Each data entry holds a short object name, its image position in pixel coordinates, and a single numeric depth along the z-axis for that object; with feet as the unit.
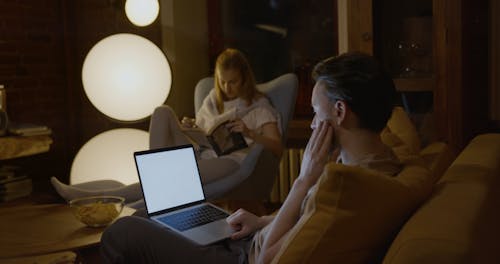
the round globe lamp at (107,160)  10.62
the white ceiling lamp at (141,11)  11.32
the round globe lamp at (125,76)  10.80
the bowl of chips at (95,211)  6.55
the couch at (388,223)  3.28
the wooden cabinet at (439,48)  9.67
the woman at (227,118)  10.20
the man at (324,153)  4.89
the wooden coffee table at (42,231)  5.98
